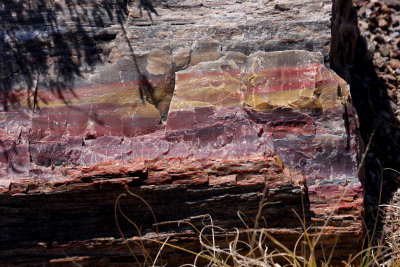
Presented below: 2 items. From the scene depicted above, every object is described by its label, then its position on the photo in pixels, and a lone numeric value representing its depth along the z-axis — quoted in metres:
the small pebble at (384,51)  4.93
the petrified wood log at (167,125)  3.33
